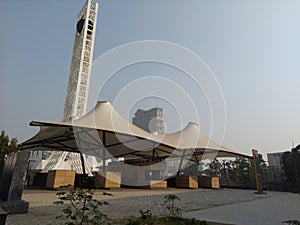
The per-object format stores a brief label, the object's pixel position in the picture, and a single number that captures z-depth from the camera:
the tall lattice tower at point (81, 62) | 31.88
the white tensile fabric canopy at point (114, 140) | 11.00
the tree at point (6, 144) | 16.34
